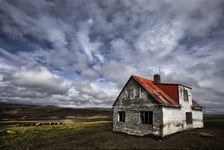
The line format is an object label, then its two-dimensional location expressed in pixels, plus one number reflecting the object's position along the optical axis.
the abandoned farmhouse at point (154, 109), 18.75
